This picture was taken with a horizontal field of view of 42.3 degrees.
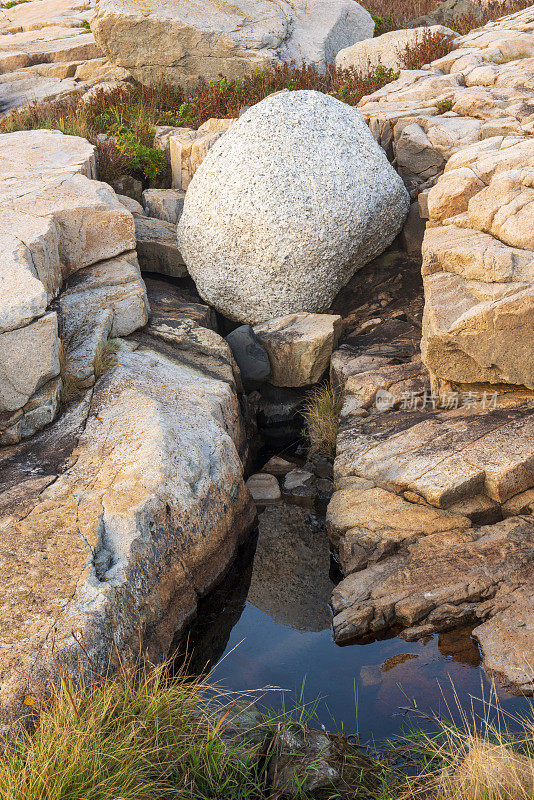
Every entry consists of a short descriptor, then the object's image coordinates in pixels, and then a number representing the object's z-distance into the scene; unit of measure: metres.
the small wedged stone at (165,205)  10.54
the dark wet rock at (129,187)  11.15
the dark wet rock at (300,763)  4.11
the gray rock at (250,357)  8.42
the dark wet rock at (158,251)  9.58
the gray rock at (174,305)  8.65
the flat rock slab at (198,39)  13.32
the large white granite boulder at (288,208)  8.45
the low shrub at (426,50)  13.14
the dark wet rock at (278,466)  7.89
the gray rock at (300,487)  7.38
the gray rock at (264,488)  7.41
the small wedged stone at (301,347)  8.30
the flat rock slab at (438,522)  5.29
